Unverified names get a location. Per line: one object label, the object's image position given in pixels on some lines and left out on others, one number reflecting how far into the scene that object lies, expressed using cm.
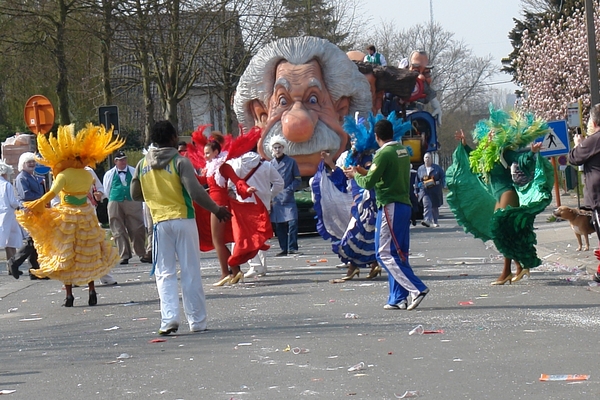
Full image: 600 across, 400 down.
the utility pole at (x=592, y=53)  2372
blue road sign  2184
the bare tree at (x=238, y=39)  3675
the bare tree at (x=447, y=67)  8656
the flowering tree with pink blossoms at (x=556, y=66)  5188
